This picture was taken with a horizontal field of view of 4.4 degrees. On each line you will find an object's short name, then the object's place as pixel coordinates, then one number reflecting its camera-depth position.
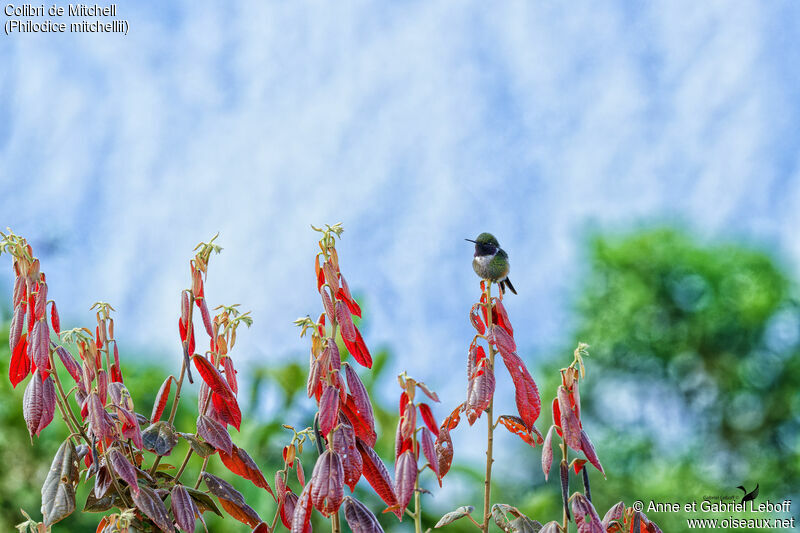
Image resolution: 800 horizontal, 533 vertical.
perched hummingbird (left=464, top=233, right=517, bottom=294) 8.34
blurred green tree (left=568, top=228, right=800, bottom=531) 30.58
